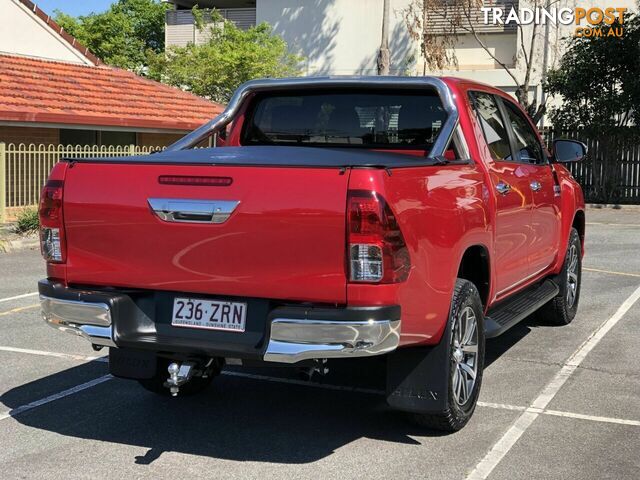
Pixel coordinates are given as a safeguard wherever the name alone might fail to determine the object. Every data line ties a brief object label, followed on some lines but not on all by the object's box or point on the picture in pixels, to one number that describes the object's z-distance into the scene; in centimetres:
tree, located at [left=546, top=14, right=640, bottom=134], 2331
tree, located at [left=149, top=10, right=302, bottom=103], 3017
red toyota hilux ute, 421
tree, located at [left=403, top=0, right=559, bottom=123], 3184
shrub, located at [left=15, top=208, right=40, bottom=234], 1501
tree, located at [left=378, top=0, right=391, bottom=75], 2750
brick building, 1791
